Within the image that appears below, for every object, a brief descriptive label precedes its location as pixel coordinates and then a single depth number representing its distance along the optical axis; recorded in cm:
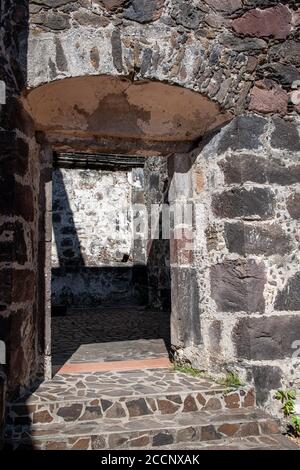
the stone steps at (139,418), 270
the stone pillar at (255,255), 323
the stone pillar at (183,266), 361
